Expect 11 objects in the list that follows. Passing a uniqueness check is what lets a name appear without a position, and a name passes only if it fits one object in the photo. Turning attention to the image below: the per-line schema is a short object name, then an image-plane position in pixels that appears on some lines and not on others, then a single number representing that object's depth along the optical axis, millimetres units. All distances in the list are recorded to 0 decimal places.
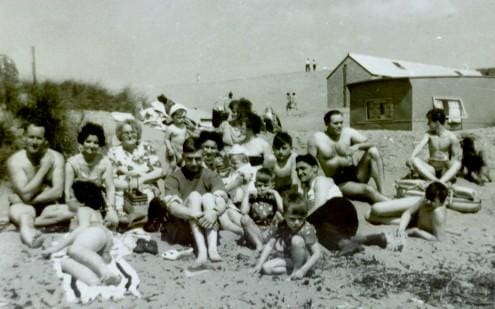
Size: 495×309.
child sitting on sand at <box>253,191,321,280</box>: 3834
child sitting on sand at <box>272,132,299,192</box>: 5137
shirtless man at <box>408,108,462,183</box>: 6312
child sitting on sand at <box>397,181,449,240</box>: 4859
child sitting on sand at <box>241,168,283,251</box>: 4801
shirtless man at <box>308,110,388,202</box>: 5824
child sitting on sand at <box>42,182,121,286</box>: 3523
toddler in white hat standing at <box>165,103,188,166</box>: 6348
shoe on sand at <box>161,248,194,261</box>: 4129
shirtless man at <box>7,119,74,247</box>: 4477
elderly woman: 5062
